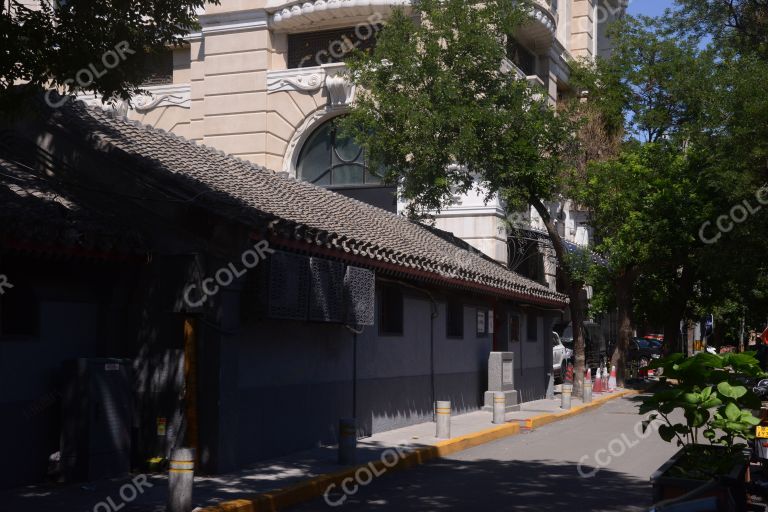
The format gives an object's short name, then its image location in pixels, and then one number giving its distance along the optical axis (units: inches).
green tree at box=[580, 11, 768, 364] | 941.8
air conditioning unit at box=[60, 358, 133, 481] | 446.6
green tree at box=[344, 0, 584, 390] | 960.3
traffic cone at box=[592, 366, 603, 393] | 1200.8
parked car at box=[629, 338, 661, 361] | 1811.0
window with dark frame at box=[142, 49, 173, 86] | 486.0
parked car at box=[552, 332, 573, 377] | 1346.0
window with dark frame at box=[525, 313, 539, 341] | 1079.0
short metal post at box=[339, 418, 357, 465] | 522.3
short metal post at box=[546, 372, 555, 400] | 1120.8
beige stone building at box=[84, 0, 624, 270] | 1219.9
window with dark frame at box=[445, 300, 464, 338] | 824.3
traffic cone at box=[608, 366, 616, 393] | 1240.8
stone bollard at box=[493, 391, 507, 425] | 772.6
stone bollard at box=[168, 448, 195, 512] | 370.3
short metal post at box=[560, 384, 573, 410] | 931.3
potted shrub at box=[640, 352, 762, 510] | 311.6
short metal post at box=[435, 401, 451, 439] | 647.1
